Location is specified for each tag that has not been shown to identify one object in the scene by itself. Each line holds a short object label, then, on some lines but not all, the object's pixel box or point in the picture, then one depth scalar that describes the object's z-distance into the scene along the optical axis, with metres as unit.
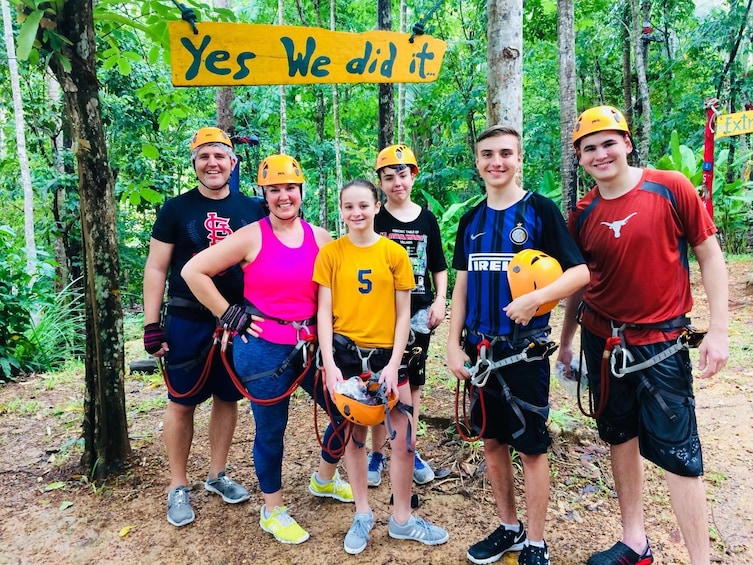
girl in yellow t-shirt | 2.56
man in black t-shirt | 2.88
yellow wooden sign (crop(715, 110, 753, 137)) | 7.71
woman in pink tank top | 2.63
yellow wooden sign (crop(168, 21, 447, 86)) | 2.96
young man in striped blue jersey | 2.27
